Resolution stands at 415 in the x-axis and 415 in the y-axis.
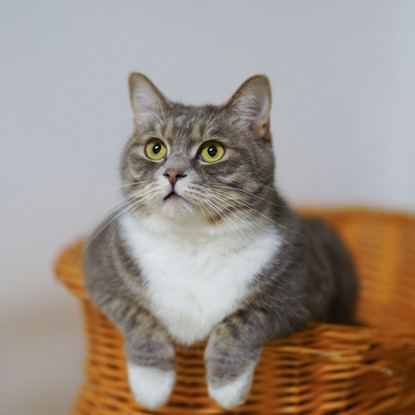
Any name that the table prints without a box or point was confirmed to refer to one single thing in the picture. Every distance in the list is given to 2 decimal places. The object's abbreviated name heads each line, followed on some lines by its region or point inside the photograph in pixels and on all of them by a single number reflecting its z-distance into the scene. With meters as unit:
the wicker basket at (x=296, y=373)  0.92
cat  0.89
